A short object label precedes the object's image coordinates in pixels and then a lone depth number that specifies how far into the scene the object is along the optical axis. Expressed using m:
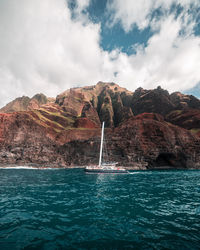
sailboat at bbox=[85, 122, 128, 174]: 50.31
